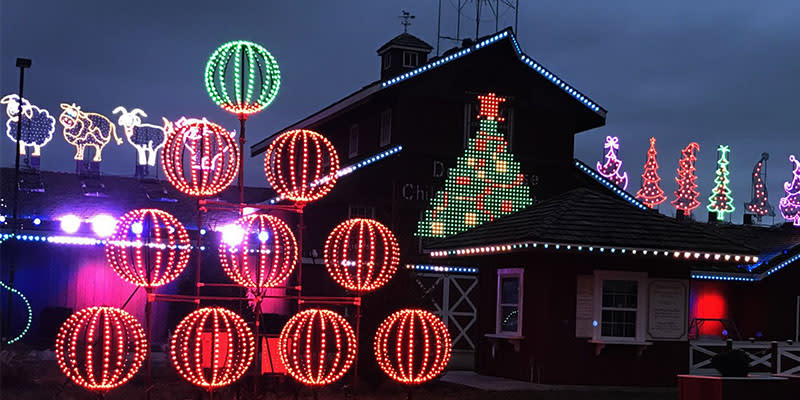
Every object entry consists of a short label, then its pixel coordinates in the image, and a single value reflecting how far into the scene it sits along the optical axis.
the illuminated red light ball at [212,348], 14.27
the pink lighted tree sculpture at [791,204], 37.59
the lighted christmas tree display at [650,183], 36.78
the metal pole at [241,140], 15.50
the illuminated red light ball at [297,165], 15.38
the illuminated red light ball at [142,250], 14.81
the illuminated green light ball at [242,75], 15.32
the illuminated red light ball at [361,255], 15.80
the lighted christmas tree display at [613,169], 34.72
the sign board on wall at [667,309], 20.84
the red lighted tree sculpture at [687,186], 37.09
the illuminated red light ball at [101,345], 14.45
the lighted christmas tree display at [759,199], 39.47
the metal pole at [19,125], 24.27
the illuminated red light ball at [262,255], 14.85
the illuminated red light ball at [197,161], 14.90
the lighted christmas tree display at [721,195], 38.75
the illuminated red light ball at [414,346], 15.97
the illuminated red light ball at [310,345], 14.97
